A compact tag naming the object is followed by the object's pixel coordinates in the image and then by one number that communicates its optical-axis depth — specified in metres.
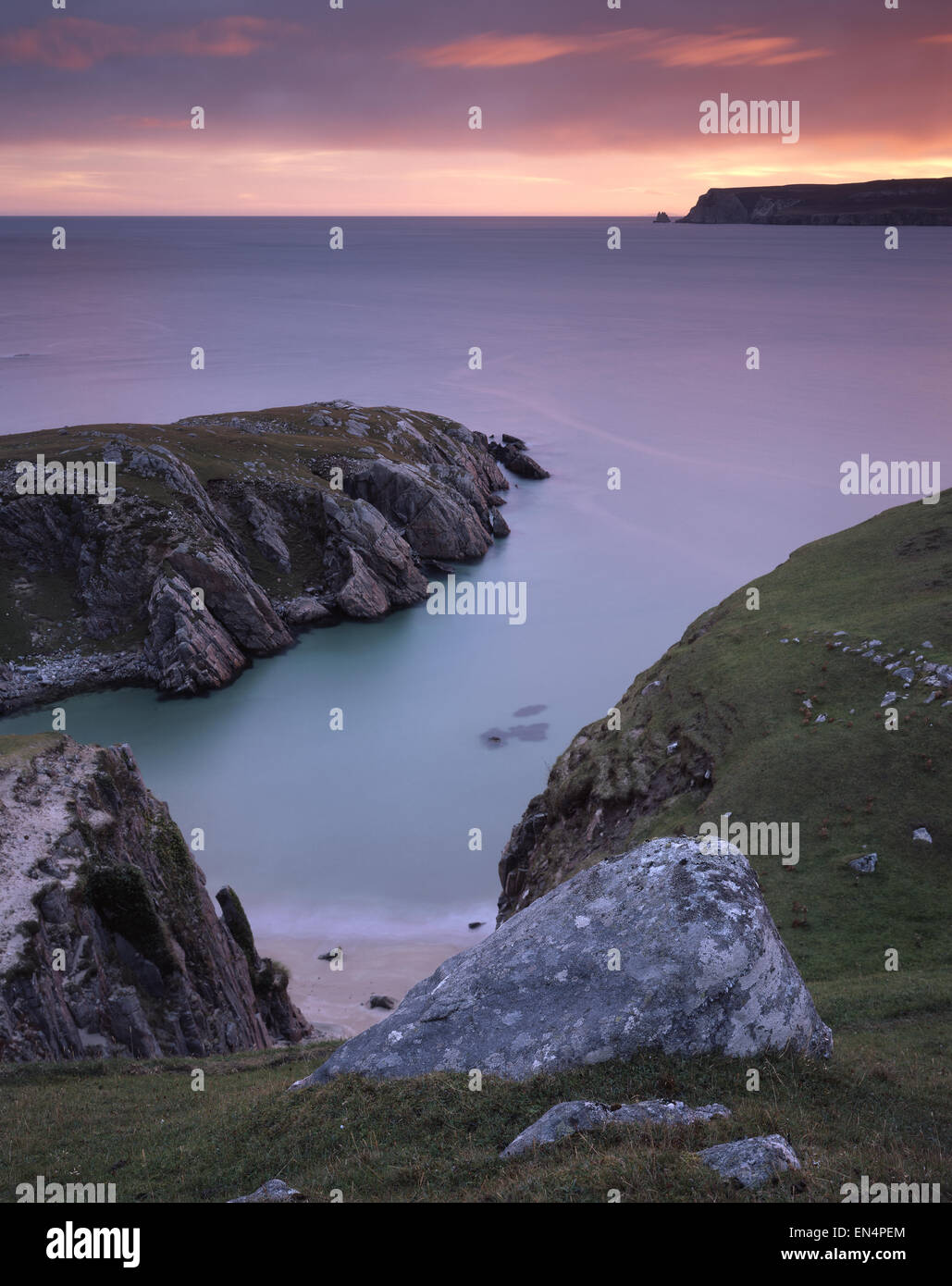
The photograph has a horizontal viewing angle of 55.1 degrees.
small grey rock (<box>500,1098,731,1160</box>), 15.39
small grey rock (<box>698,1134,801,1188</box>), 13.20
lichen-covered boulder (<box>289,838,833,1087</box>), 18.42
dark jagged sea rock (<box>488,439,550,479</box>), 161.88
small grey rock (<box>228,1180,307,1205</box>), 14.83
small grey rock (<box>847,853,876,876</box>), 34.78
